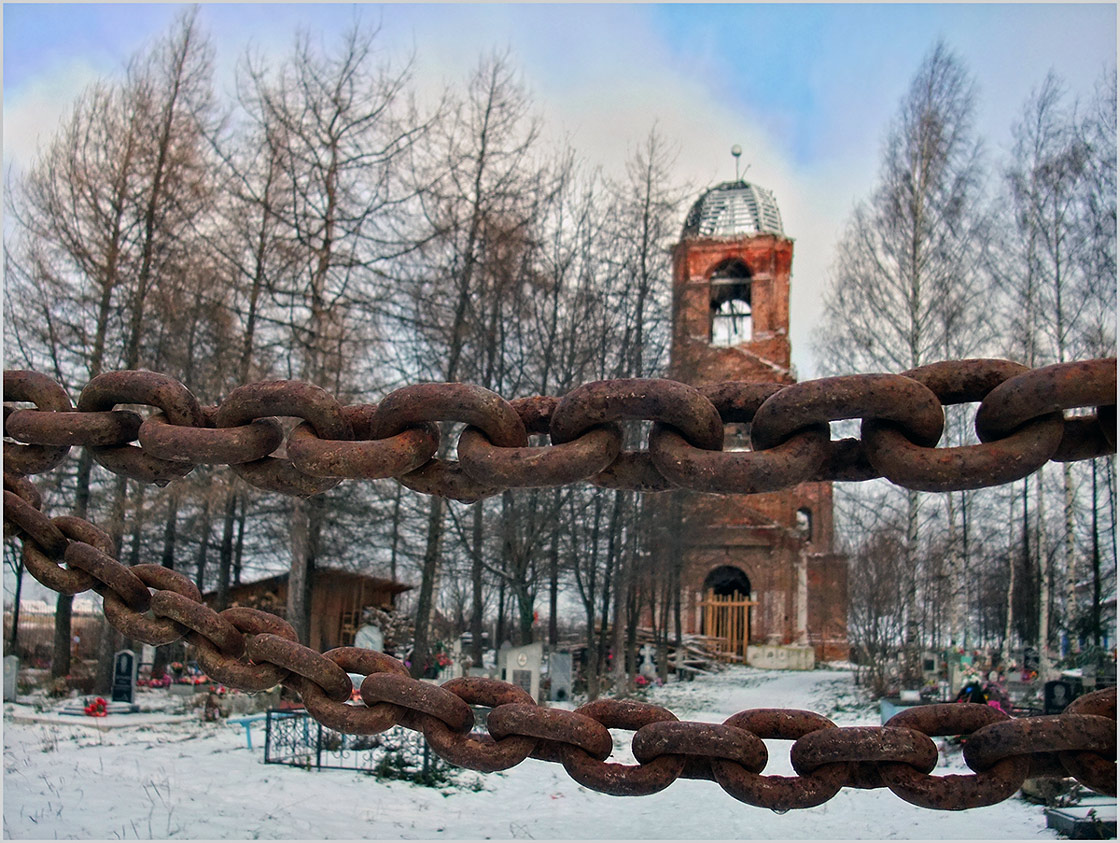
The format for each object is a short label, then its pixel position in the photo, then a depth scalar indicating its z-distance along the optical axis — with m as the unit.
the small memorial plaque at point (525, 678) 13.28
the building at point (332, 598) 20.47
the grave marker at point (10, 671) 14.01
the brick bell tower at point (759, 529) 28.38
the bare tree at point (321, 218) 13.53
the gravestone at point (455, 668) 16.53
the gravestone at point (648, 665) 22.08
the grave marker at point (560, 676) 14.82
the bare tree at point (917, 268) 16.48
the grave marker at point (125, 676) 13.15
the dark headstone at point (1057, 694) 10.01
